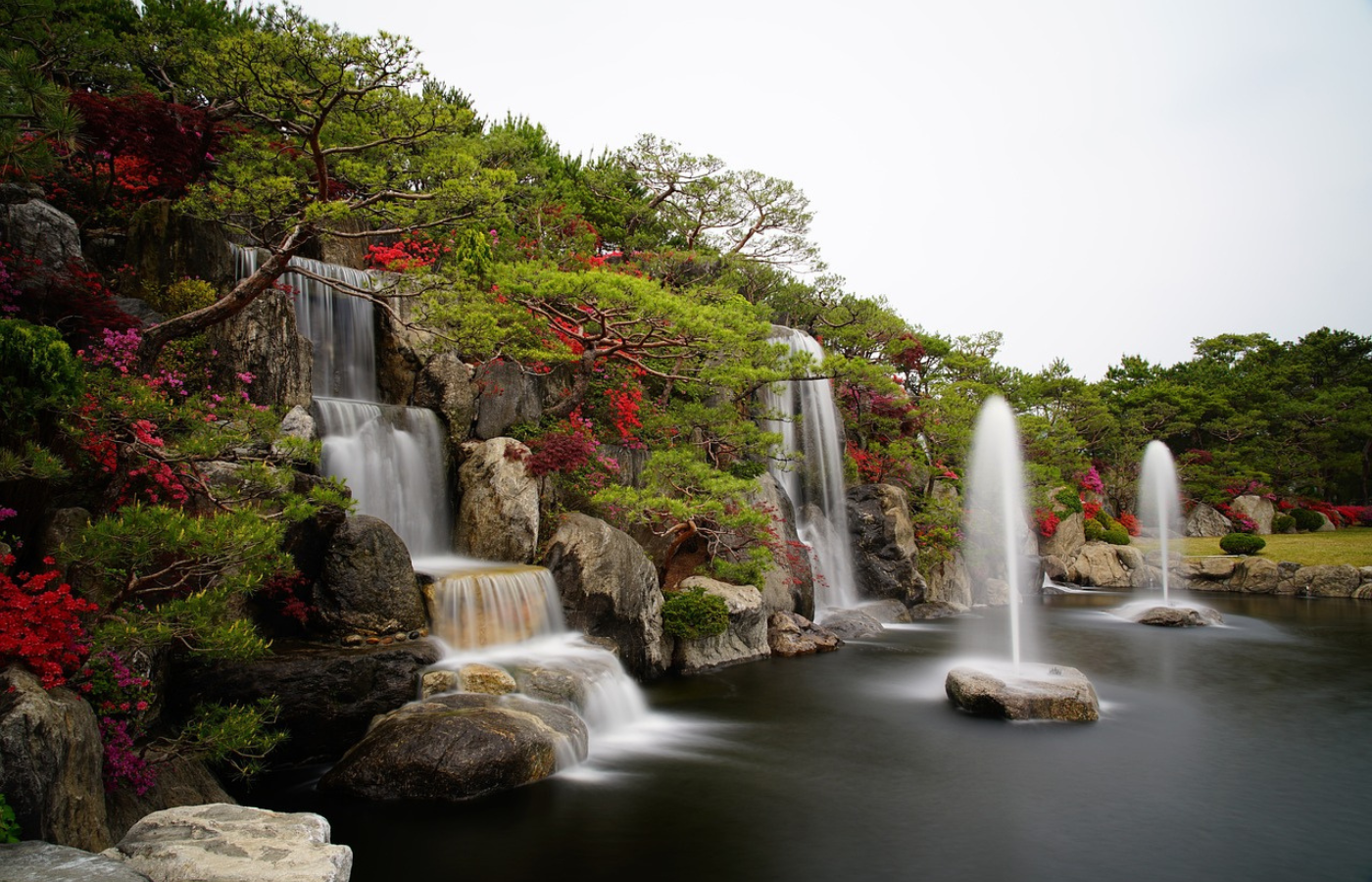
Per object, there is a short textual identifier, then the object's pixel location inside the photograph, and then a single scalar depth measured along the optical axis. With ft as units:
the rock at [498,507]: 39.91
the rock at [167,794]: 18.10
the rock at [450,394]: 43.86
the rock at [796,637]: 49.14
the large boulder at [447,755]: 23.89
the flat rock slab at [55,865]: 12.19
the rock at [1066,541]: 96.12
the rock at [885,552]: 67.72
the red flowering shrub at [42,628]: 15.79
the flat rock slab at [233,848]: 14.51
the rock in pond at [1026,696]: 33.09
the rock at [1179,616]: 60.34
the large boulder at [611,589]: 38.93
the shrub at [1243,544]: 89.86
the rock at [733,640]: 43.55
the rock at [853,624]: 56.08
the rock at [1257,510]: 107.76
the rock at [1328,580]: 78.95
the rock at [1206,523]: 108.47
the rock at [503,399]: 45.32
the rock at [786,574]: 53.57
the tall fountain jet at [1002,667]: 33.17
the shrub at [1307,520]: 106.22
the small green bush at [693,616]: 43.21
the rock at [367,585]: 30.19
